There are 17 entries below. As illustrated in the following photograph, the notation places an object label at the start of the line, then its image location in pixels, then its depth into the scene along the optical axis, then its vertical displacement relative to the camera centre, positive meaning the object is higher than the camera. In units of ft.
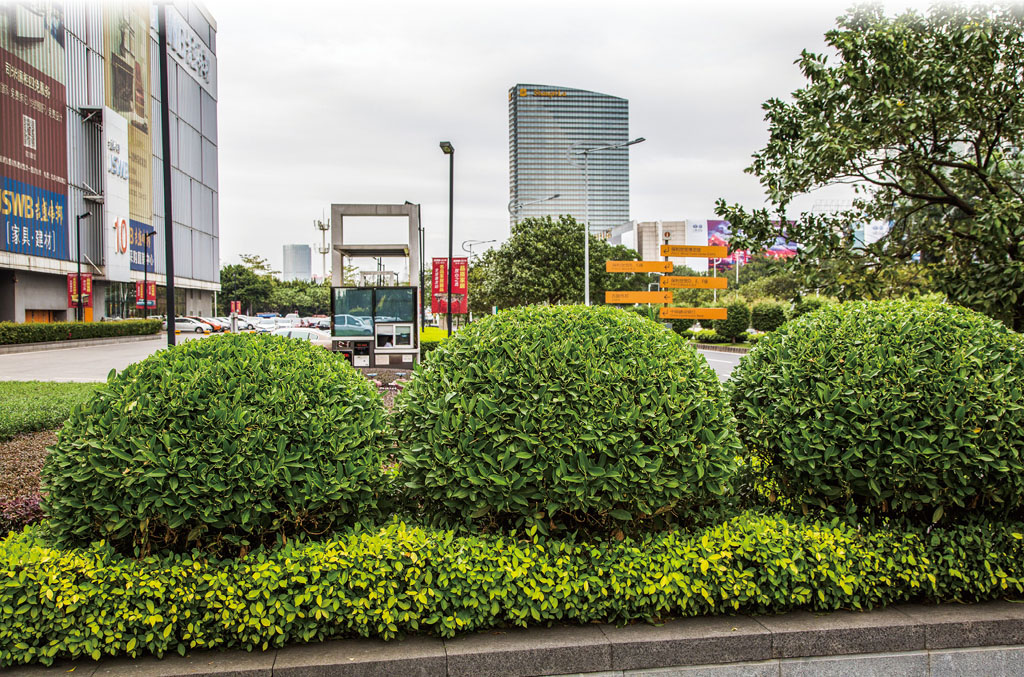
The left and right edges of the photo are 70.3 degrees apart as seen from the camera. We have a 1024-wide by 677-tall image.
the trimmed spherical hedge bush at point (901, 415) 11.16 -1.50
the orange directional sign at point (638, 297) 61.93 +1.95
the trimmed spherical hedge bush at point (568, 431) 10.62 -1.68
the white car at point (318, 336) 88.25 -2.37
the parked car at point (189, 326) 169.07 -1.41
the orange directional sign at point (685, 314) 67.62 +0.52
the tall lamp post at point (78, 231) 126.85 +16.14
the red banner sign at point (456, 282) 88.07 +4.86
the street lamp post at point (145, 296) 144.77 +4.80
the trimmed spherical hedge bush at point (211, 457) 10.11 -1.96
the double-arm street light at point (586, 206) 91.14 +16.28
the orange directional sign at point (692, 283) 64.34 +3.31
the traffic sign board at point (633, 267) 61.31 +4.52
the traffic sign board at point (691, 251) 61.19 +5.88
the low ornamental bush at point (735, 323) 118.93 -0.59
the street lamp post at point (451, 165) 69.31 +15.84
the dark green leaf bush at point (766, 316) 121.80 +0.58
